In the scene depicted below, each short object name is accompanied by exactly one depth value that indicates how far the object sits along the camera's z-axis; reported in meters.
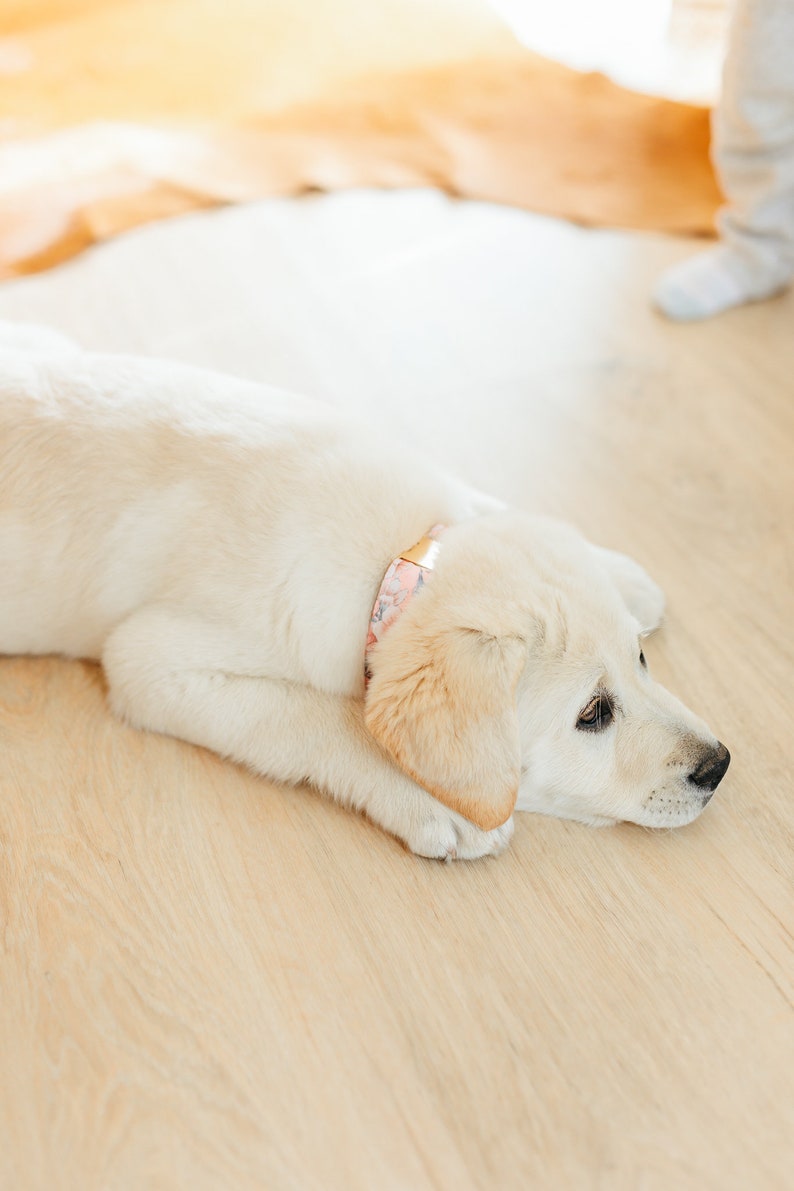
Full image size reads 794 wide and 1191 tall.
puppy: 0.98
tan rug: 1.53
